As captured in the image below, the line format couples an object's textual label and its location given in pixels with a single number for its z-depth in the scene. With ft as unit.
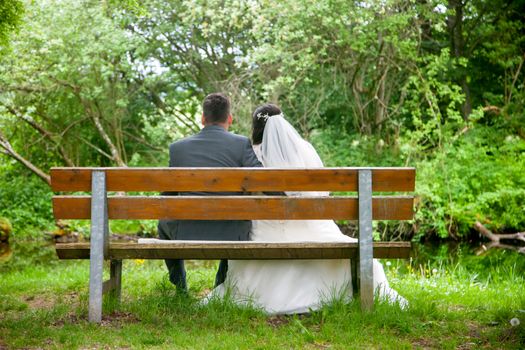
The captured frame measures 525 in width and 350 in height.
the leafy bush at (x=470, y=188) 45.29
